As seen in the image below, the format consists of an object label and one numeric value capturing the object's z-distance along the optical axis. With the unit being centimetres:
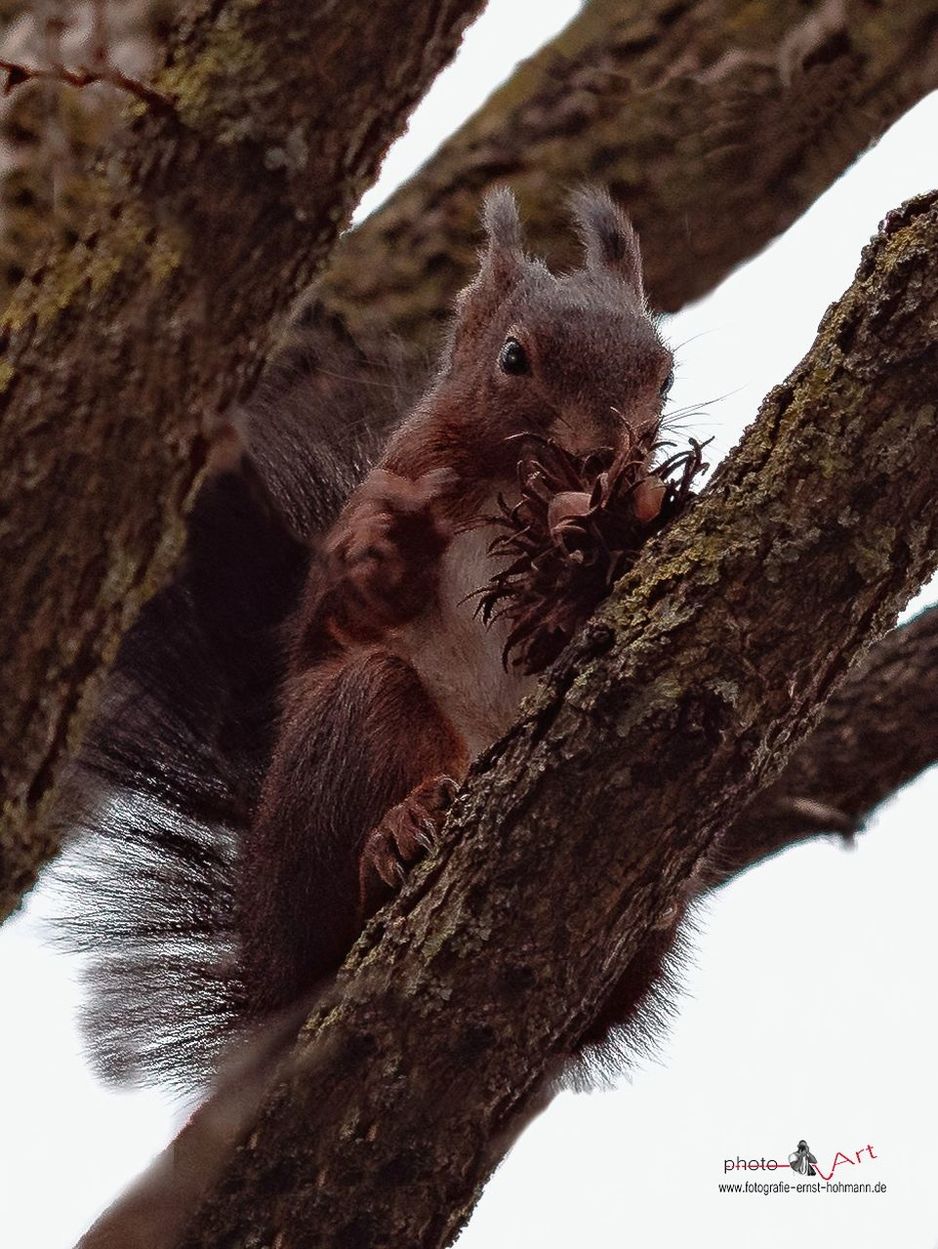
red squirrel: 543
